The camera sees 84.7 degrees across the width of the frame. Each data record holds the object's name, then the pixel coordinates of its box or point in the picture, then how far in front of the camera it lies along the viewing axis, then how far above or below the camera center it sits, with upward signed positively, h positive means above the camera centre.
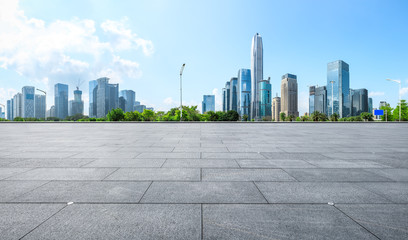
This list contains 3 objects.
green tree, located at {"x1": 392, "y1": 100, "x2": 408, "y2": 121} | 66.97 +1.94
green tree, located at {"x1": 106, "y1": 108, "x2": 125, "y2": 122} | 73.31 +1.69
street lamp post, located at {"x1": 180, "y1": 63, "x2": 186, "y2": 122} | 41.20 +7.39
